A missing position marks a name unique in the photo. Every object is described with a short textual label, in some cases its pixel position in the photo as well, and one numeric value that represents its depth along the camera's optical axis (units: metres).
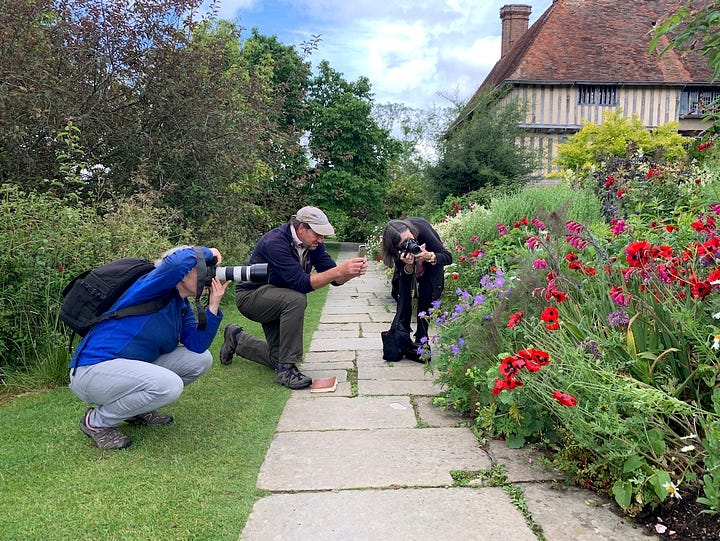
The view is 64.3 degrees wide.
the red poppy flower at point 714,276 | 2.08
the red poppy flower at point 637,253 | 2.40
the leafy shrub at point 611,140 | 16.86
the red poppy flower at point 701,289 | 2.16
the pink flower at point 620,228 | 3.56
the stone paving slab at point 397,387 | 4.08
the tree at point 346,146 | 24.45
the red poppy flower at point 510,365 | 2.14
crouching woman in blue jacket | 2.93
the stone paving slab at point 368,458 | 2.65
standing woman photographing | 4.87
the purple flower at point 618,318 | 2.46
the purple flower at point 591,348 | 2.38
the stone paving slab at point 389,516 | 2.17
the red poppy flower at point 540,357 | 2.12
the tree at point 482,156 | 13.38
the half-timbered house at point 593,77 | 23.06
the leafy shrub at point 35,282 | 4.13
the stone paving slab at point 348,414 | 3.42
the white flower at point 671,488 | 2.00
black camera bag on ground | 4.98
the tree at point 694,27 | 3.32
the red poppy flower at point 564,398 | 2.08
